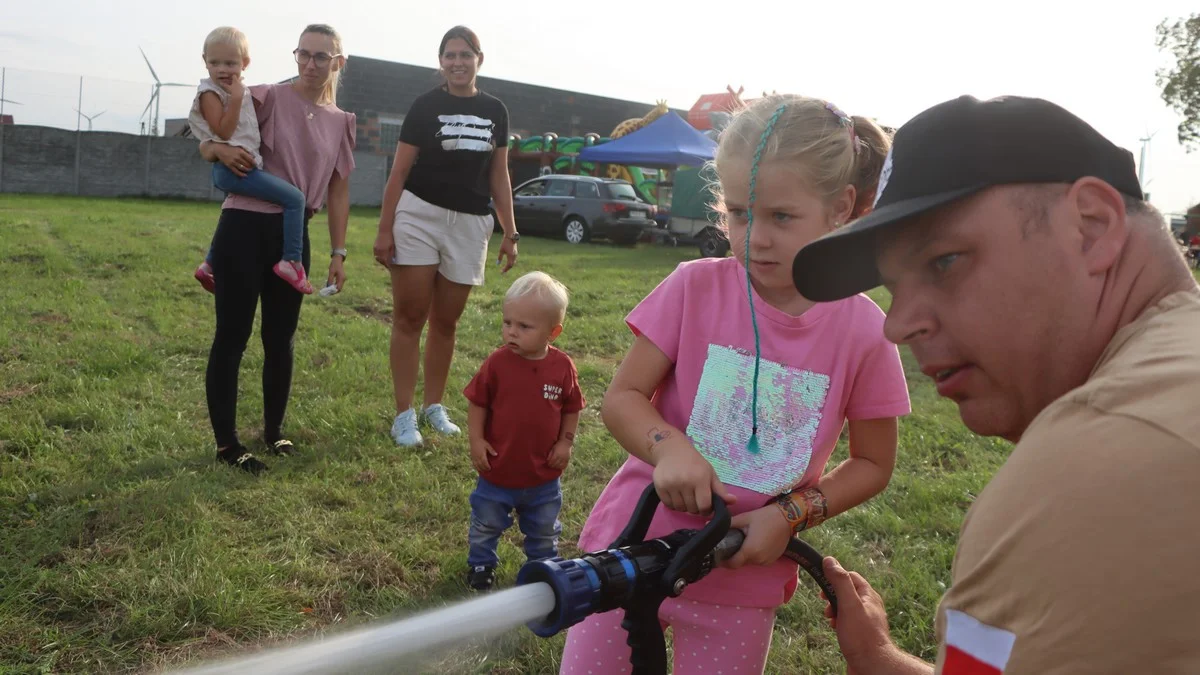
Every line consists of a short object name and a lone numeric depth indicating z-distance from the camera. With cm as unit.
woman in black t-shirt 522
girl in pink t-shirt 207
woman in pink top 459
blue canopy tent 2181
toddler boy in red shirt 384
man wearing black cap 80
